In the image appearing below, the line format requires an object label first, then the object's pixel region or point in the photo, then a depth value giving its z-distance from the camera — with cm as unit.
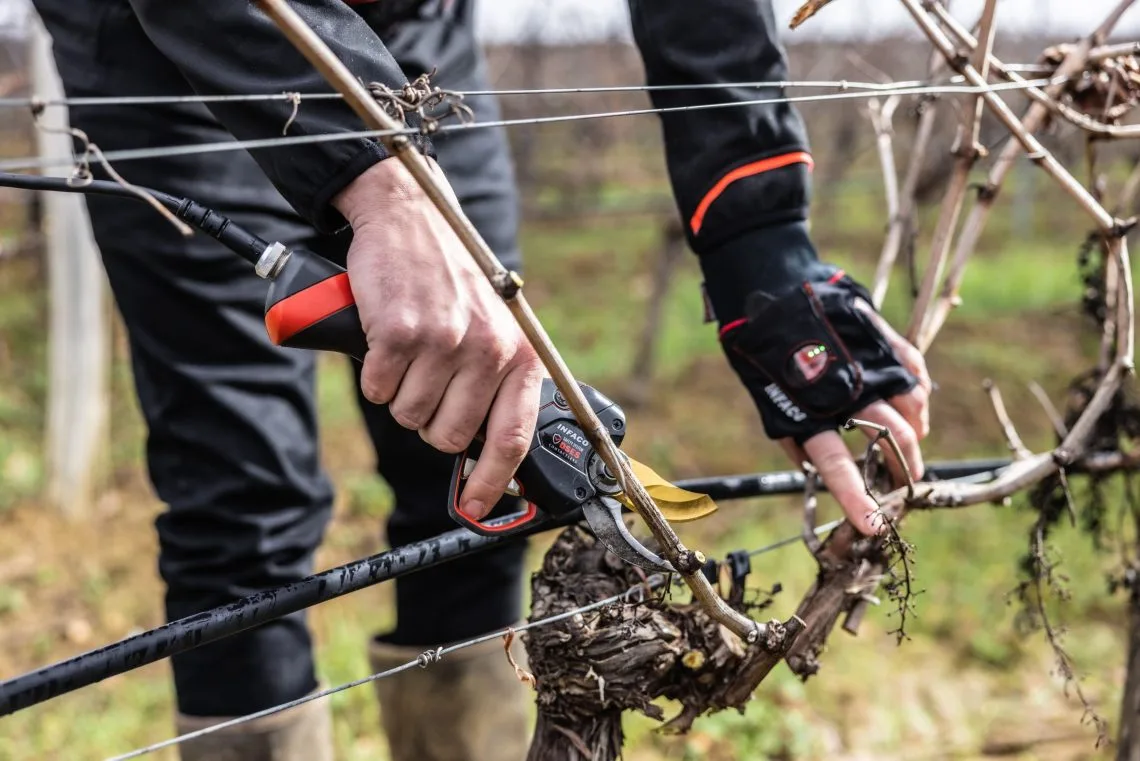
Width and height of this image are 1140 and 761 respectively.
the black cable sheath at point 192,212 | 99
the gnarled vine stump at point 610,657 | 120
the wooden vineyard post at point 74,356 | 355
